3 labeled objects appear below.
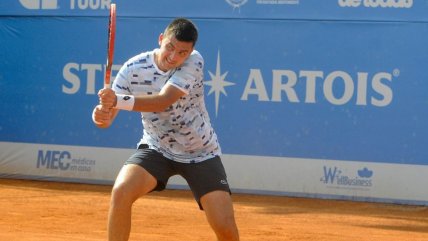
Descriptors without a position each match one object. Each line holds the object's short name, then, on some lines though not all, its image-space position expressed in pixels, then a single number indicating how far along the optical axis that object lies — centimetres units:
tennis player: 495
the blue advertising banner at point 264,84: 1046
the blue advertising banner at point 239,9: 1041
